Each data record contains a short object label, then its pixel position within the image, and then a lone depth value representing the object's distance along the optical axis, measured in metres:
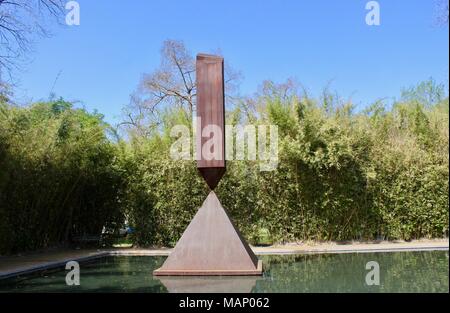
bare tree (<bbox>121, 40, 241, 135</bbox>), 20.98
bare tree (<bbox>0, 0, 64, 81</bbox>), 8.08
